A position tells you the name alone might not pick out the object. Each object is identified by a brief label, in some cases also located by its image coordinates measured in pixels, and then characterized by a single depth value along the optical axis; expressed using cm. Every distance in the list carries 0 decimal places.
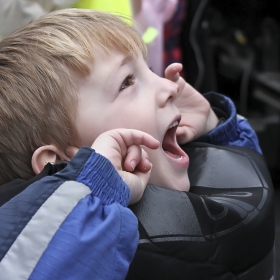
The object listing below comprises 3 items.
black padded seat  144
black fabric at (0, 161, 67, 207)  143
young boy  137
